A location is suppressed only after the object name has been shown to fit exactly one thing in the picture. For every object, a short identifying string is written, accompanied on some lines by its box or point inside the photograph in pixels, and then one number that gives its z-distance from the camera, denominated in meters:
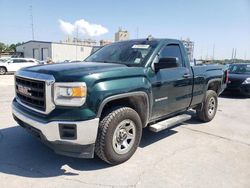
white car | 16.60
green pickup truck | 2.41
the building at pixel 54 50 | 31.31
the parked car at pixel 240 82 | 7.94
